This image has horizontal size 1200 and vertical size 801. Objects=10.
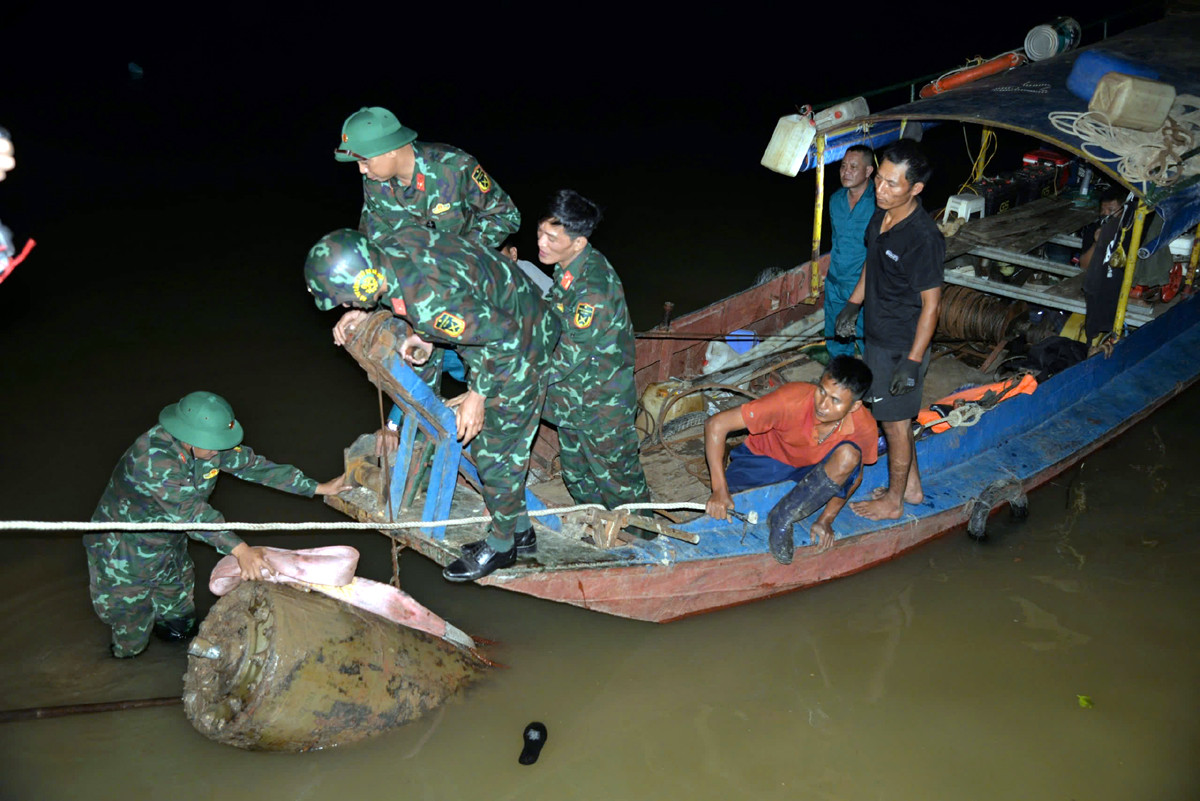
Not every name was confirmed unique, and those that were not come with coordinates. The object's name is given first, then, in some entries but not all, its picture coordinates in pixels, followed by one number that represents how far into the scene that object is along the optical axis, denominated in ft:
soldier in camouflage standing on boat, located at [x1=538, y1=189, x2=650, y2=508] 13.88
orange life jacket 19.89
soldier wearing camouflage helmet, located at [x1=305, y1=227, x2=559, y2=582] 11.71
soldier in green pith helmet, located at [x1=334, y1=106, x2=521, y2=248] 14.43
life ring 24.64
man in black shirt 15.94
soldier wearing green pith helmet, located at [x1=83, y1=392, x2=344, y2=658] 13.79
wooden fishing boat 15.23
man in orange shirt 15.96
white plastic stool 25.58
